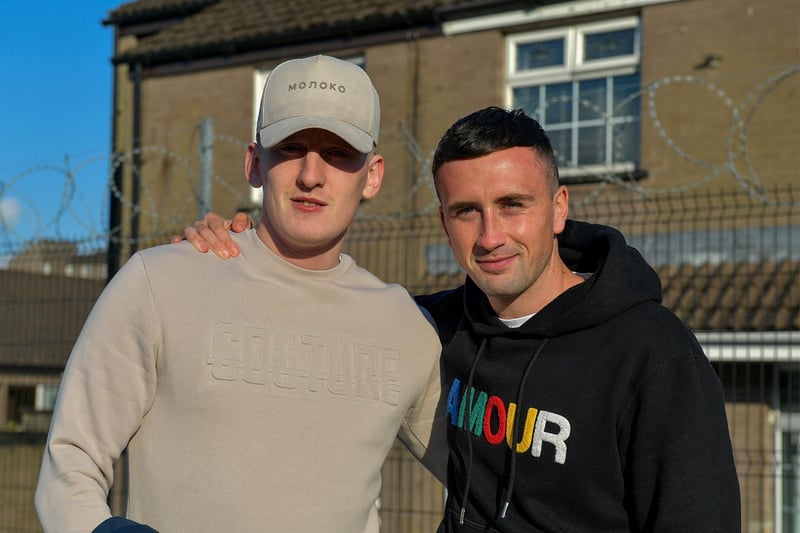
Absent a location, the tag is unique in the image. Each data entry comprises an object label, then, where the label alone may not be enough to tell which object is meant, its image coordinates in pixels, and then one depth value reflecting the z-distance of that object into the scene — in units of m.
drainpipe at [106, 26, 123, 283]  12.06
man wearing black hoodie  2.11
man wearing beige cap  2.15
